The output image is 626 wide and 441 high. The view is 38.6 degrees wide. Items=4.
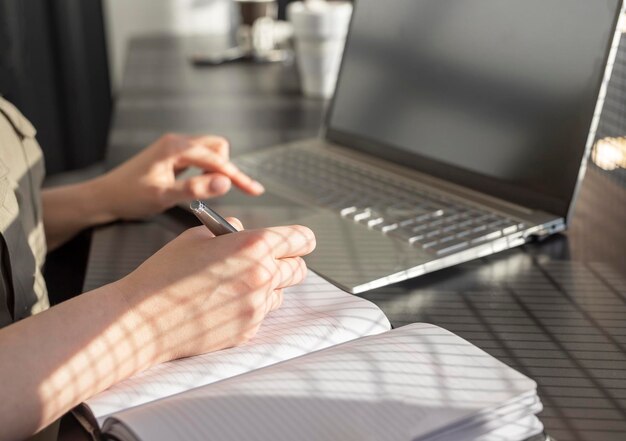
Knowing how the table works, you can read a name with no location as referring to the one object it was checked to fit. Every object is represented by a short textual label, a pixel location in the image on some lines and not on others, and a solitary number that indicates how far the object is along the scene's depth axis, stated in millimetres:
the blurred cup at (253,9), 1886
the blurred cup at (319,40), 1553
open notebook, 525
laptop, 885
